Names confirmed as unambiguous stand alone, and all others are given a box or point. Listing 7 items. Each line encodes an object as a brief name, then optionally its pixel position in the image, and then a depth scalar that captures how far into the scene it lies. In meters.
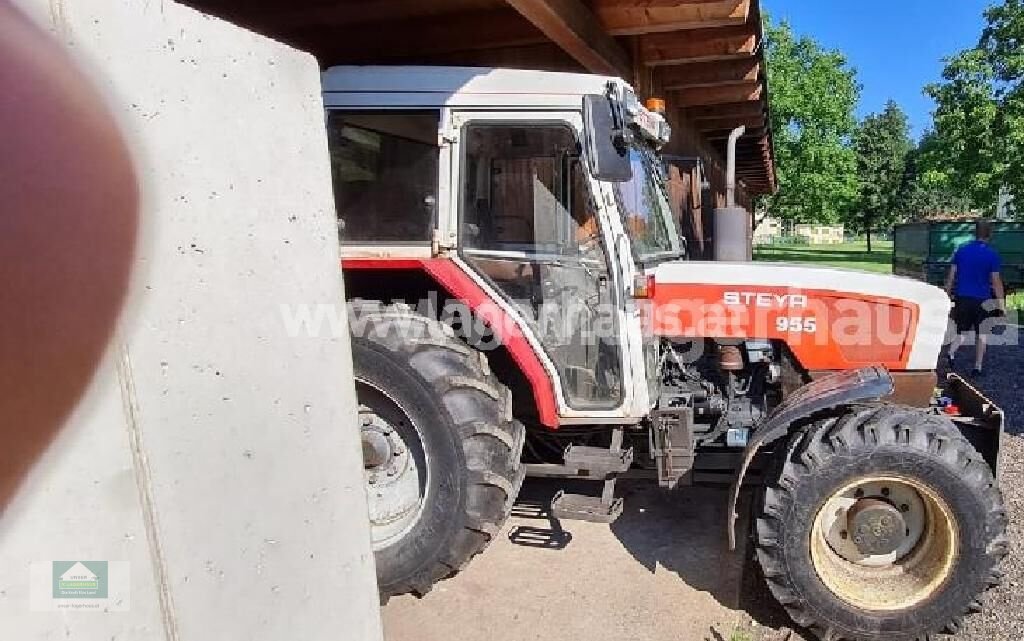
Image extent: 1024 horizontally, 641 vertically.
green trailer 15.62
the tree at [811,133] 30.45
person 7.92
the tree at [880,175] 52.78
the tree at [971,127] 17.05
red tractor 3.33
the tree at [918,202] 53.69
